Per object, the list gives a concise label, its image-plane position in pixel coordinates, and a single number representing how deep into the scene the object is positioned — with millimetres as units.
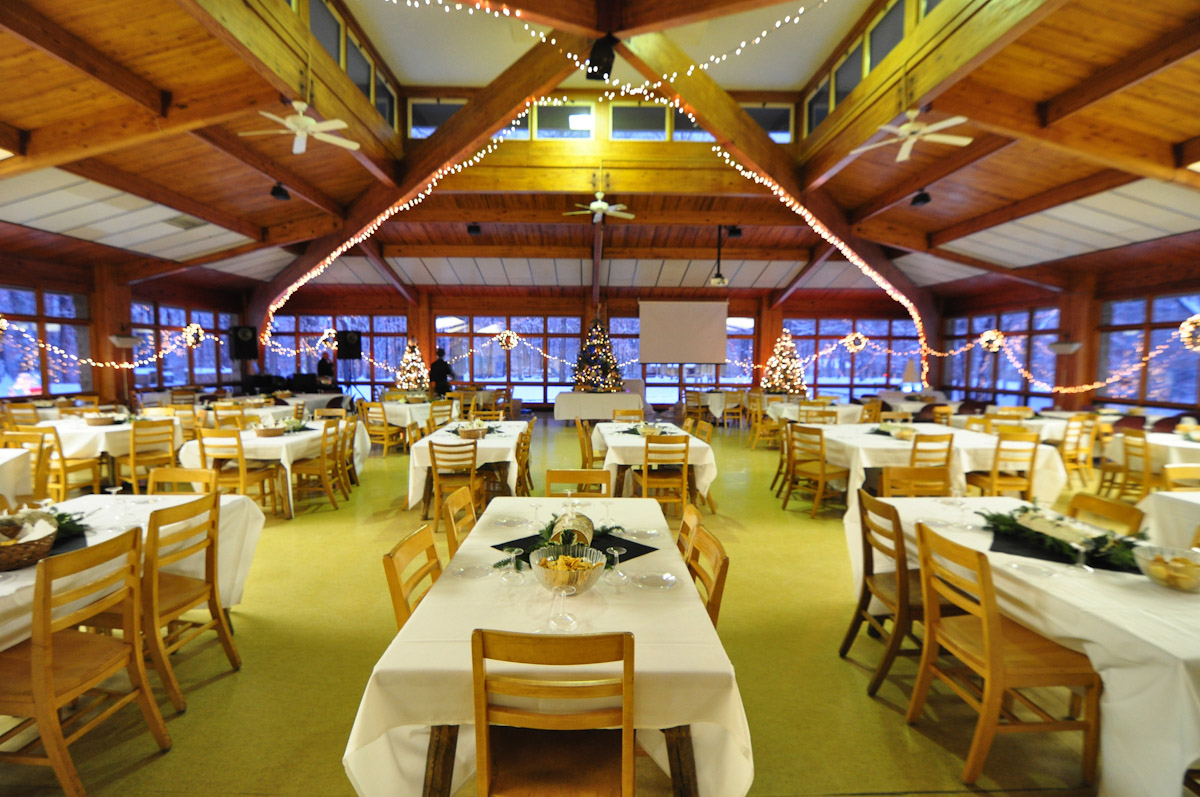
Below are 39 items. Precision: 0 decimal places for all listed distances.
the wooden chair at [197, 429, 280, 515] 5039
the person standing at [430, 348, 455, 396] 11820
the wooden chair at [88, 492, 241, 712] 2424
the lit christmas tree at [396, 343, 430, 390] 13273
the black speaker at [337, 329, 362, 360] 13844
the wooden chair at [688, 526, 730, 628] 1985
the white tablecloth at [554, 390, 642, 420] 11531
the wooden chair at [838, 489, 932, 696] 2607
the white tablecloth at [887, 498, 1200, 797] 1604
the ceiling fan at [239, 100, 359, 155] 4754
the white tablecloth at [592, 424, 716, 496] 5277
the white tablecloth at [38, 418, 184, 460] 5746
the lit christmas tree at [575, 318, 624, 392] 12125
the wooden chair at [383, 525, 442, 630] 1936
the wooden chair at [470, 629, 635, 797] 1404
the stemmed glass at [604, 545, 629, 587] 2080
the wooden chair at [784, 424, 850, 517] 5516
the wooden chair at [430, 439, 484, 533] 4914
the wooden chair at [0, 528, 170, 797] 1883
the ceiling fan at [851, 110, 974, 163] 4958
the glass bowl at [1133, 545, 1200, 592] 2000
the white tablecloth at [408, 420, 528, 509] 5293
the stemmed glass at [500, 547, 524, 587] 2096
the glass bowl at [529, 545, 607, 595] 1927
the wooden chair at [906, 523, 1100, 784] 2045
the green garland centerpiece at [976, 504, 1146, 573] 2262
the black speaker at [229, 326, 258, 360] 12422
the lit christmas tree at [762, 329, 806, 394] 14259
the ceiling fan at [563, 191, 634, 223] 7773
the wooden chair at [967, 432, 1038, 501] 5012
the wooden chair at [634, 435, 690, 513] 4957
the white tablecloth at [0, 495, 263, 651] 2711
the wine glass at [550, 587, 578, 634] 1734
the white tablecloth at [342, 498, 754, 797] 1549
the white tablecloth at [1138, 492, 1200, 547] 3242
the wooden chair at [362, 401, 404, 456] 8148
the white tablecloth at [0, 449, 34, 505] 4253
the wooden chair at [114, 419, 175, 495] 5668
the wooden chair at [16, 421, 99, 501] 5156
